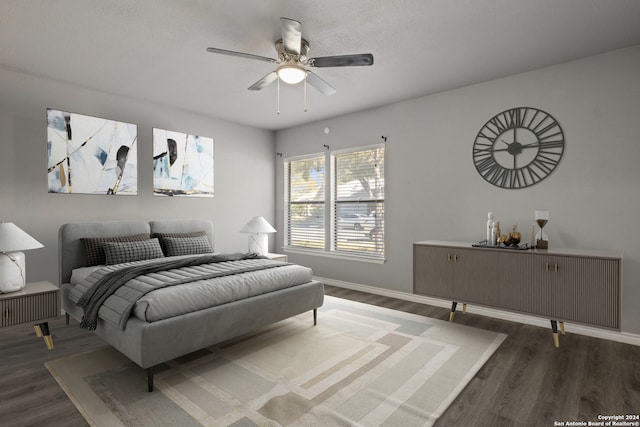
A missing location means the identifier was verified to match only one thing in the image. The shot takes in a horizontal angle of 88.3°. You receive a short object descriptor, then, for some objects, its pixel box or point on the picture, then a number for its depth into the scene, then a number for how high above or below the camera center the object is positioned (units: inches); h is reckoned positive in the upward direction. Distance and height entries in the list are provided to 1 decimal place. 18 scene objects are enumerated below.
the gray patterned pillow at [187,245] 166.4 -16.9
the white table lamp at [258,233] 192.1 -12.0
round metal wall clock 135.5 +28.3
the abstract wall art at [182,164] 185.2 +28.9
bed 90.5 -27.3
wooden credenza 107.1 -25.0
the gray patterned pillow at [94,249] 143.5 -16.0
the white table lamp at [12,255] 110.6 -14.7
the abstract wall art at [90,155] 150.7 +28.5
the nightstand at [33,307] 107.3 -31.8
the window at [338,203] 194.5 +6.1
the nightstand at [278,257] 190.9 -25.9
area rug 77.9 -47.3
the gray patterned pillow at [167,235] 168.4 -11.7
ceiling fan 95.1 +48.2
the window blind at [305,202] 221.6 +7.3
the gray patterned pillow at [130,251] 144.3 -17.3
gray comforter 93.4 -23.7
